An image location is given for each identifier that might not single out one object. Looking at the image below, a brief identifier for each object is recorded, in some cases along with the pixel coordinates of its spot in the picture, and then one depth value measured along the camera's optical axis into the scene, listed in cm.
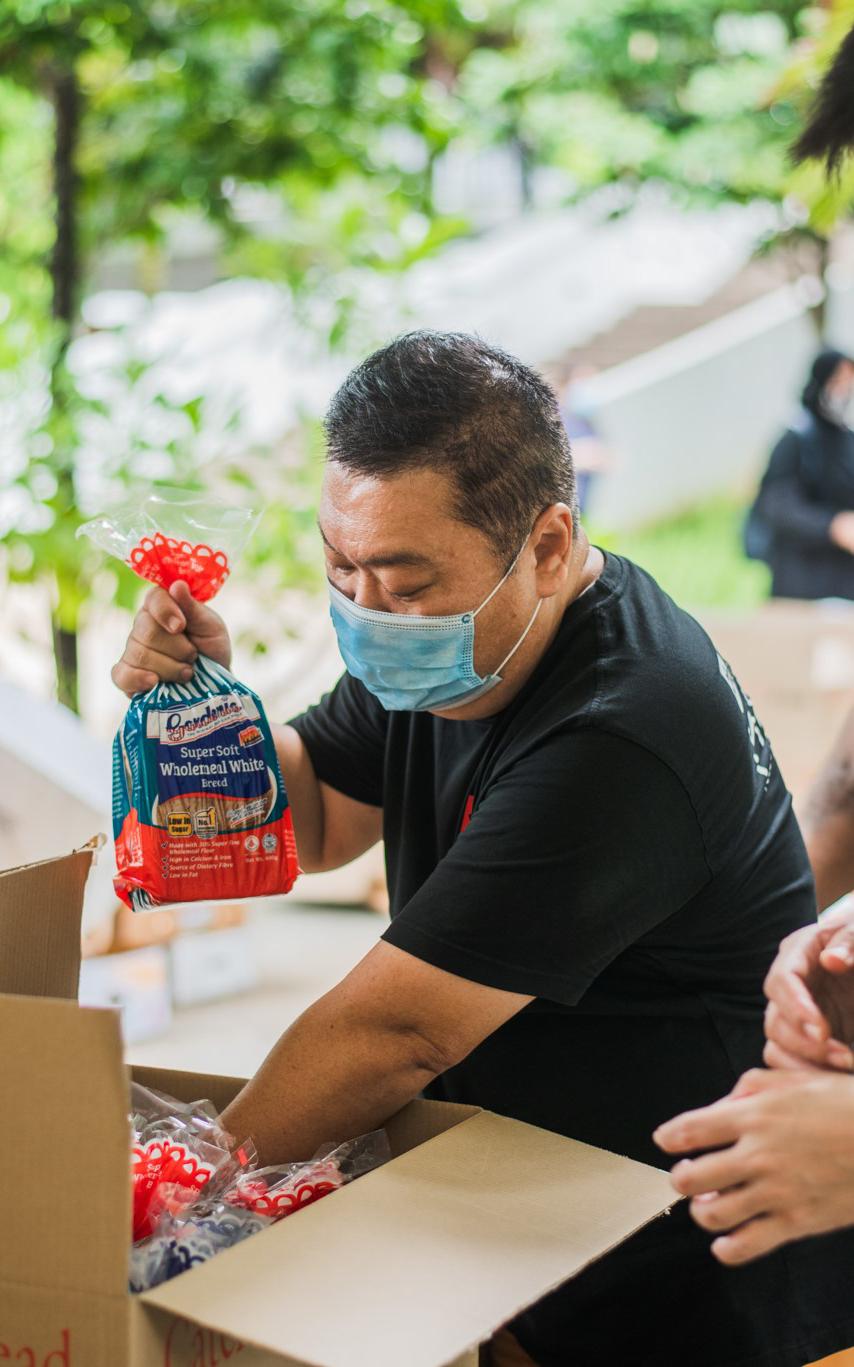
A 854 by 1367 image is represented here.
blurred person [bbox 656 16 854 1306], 104
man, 136
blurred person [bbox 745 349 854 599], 620
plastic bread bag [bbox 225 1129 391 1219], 126
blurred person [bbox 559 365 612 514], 764
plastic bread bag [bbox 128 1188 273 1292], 109
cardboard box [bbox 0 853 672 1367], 102
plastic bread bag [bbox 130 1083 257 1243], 124
